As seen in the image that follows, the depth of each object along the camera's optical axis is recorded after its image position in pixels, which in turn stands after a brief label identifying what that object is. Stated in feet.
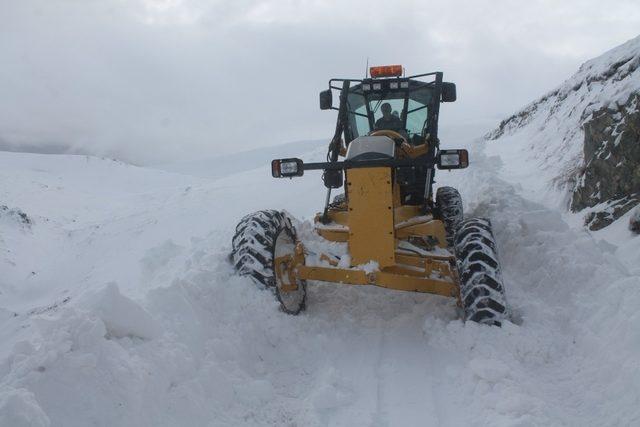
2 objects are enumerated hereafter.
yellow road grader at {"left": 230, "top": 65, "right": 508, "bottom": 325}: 14.55
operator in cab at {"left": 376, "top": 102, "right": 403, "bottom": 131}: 20.59
